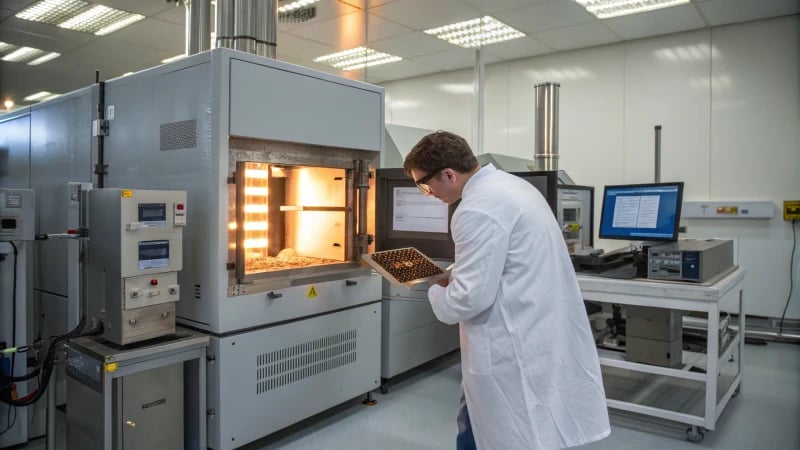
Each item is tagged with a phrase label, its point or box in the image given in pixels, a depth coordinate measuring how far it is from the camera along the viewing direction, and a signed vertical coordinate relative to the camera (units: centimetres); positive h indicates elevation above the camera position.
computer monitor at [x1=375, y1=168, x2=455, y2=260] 274 +0
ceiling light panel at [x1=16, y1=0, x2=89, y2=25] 435 +177
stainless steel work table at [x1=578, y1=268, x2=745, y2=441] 240 -72
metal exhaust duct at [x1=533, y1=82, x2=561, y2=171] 435 +80
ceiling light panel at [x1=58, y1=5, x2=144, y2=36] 455 +179
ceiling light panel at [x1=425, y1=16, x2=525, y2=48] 489 +184
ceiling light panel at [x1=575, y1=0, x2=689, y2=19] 436 +183
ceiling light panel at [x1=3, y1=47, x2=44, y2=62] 566 +180
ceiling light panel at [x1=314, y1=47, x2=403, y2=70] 591 +189
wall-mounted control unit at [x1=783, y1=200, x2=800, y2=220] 439 +10
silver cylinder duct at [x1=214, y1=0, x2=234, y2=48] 248 +91
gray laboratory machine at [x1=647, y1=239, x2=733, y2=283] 246 -20
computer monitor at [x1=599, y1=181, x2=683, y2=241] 262 +5
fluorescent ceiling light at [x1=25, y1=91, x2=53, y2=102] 780 +183
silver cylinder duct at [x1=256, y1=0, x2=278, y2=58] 251 +93
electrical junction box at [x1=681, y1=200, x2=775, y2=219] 450 +10
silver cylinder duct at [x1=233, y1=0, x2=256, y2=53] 246 +91
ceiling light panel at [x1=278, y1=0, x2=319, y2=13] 438 +182
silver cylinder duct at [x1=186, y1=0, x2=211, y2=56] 286 +105
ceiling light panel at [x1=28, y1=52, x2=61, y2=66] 579 +179
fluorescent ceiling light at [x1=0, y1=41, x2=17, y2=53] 550 +181
